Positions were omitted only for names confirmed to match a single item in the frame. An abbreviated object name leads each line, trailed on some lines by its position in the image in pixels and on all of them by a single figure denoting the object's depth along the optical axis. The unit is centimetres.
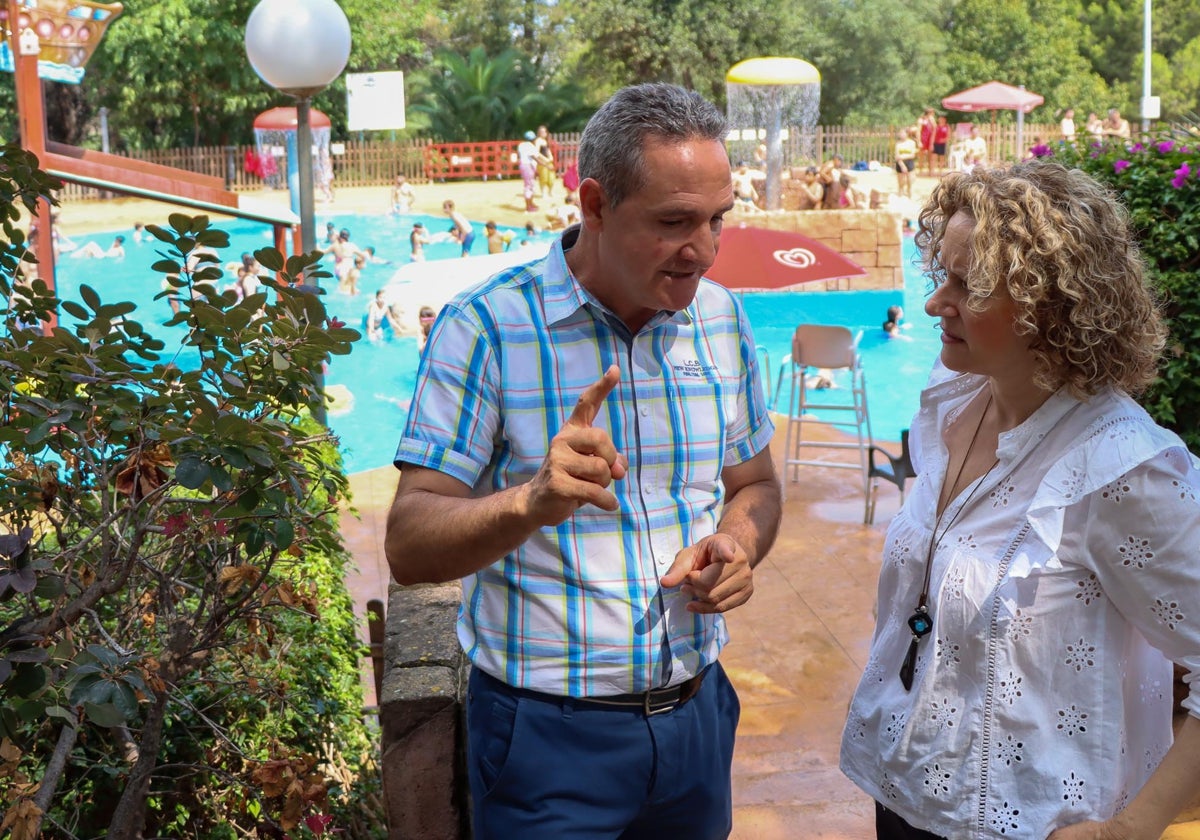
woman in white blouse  165
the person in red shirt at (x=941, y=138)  2932
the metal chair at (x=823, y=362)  801
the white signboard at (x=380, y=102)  2450
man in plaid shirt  186
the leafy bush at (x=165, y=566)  183
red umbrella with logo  889
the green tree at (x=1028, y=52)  4156
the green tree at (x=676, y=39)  3672
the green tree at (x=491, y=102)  3438
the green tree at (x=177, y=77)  3061
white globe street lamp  625
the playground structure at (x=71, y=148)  967
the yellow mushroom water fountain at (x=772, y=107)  2250
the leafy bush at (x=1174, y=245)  414
